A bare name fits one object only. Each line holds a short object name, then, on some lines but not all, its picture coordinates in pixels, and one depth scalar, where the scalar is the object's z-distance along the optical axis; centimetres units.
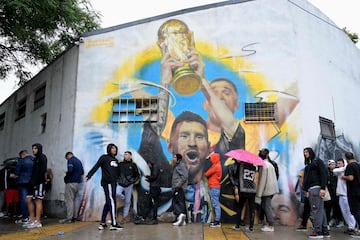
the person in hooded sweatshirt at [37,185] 769
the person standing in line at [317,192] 662
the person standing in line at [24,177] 823
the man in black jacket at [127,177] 844
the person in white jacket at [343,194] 760
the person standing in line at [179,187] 802
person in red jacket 794
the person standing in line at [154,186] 836
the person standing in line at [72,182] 866
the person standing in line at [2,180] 1072
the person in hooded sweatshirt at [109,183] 719
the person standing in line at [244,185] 738
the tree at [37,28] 959
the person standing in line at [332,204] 823
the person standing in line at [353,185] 684
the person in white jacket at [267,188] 753
